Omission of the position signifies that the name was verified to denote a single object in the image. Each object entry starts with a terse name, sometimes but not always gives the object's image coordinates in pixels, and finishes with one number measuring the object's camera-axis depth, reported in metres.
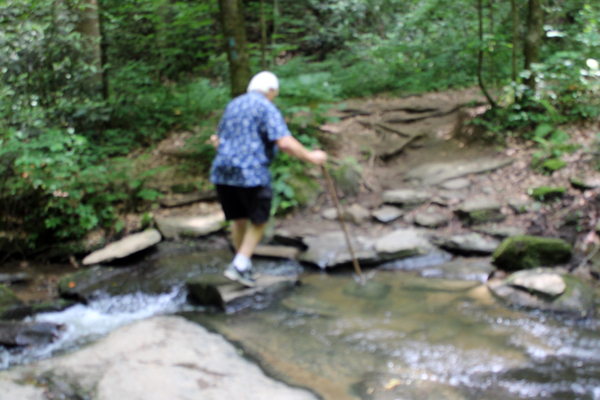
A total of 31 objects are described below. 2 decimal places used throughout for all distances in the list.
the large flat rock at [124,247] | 5.00
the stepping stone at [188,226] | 5.70
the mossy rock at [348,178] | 6.70
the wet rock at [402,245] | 4.91
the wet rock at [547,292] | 3.43
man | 3.65
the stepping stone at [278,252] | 5.27
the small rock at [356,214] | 5.93
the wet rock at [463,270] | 4.30
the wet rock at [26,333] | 3.47
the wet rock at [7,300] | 4.02
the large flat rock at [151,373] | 2.39
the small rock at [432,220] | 5.51
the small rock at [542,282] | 3.55
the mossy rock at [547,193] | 5.07
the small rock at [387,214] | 5.82
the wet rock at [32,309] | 3.93
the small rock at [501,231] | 4.89
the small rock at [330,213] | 6.13
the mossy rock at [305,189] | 6.39
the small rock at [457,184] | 6.23
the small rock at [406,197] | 6.06
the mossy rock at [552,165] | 5.61
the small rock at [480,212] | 5.27
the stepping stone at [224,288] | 3.97
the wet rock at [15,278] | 4.82
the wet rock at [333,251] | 4.86
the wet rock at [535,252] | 4.19
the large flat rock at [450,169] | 6.49
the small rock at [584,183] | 4.84
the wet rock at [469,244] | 4.79
